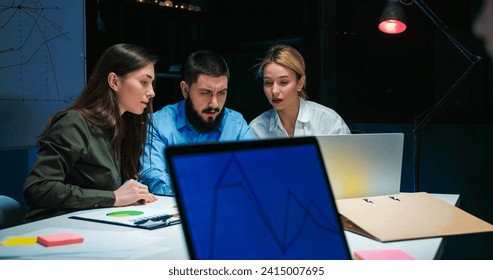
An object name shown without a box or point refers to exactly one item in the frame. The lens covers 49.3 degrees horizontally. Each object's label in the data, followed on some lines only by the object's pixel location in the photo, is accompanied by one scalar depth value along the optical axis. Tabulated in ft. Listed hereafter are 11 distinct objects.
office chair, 5.16
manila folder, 4.22
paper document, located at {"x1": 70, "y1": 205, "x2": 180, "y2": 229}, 4.64
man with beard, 8.86
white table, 3.85
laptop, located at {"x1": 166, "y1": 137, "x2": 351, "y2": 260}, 2.61
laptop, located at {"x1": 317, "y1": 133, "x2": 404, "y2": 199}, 5.09
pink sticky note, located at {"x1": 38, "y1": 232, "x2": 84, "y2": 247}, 4.04
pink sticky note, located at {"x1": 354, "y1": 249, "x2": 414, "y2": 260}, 3.69
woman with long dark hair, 5.54
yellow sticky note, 4.12
